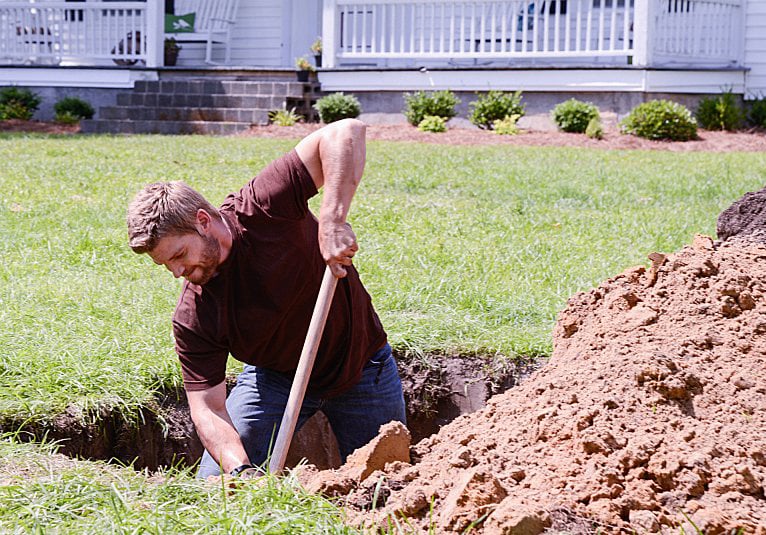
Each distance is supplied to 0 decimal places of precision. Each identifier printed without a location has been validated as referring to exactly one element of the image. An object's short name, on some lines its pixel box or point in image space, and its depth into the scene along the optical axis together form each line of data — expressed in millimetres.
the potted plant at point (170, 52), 21047
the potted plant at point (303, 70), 18328
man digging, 3385
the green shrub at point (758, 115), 16670
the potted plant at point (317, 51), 20516
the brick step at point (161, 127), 16734
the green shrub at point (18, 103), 18828
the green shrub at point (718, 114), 16094
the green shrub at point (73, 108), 18906
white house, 16734
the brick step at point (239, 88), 17625
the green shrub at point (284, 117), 16641
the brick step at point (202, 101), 17359
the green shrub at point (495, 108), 16406
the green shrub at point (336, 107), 16875
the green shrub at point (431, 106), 16609
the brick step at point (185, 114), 17047
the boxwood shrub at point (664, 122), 14977
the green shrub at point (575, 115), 15609
